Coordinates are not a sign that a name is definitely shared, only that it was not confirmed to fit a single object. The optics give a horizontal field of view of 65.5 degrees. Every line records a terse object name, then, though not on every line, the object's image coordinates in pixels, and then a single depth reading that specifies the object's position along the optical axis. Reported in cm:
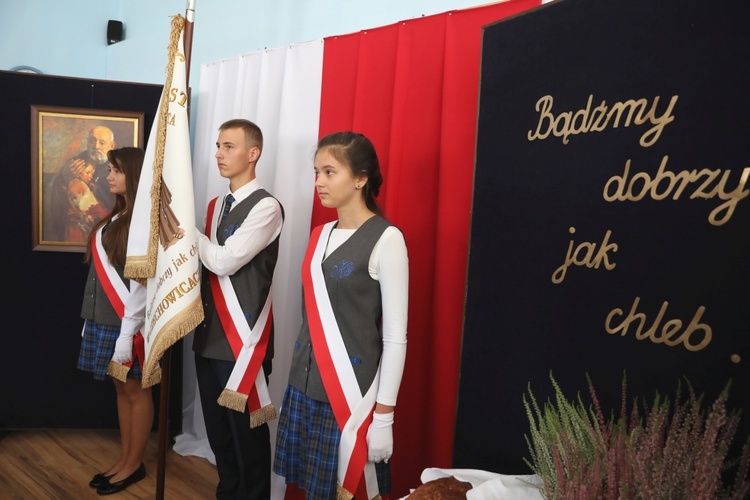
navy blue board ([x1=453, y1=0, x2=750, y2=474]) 102
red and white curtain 195
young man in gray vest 202
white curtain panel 253
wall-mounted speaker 422
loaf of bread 116
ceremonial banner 193
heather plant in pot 76
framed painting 291
